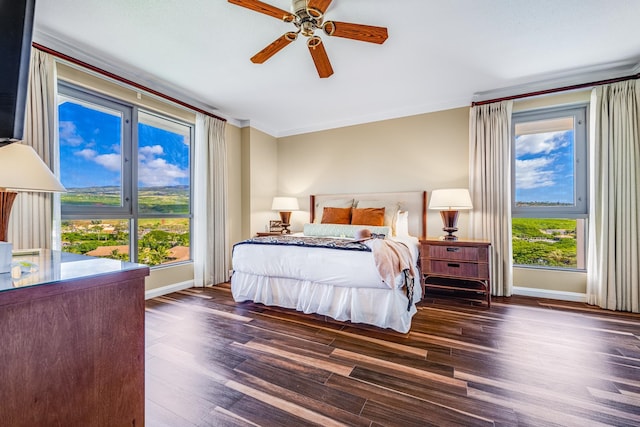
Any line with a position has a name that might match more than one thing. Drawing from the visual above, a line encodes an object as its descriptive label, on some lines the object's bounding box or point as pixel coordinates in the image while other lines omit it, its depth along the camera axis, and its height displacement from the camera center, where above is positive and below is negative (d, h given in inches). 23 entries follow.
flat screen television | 32.1 +18.3
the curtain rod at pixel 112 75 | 93.3 +55.0
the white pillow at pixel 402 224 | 144.3 -6.6
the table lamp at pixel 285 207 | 173.2 +3.0
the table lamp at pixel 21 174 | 47.9 +6.8
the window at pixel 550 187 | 127.5 +11.5
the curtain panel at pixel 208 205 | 150.1 +3.9
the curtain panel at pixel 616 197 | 109.4 +6.0
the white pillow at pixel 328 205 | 166.1 +4.2
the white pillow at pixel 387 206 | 147.8 +3.1
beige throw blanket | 89.2 -16.1
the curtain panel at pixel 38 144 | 86.7 +22.3
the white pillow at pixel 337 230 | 132.9 -9.1
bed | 92.3 -23.4
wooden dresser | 29.5 -16.2
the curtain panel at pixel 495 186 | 131.0 +12.5
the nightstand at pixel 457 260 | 116.0 -21.1
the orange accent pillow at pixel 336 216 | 155.6 -2.4
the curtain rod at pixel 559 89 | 112.9 +54.1
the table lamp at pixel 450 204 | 123.3 +3.3
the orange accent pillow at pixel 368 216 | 144.0 -2.3
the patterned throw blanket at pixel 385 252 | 89.8 -14.0
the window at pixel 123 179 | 109.0 +15.0
